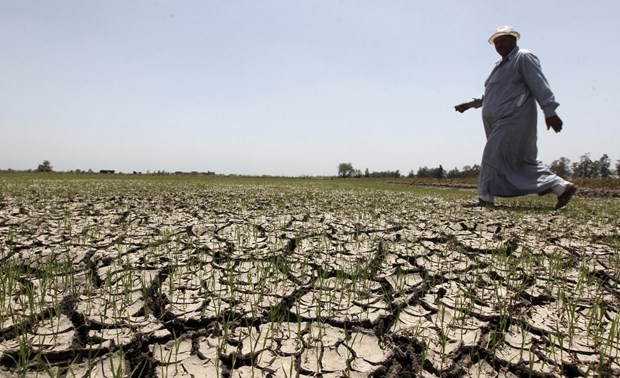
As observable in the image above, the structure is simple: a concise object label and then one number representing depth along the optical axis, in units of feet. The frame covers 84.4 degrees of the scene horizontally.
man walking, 15.12
